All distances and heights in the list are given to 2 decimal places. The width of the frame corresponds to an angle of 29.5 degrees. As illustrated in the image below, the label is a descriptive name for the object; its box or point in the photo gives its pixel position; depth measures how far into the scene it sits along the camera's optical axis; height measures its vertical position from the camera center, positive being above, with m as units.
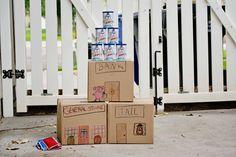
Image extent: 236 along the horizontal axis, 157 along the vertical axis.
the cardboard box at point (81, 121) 4.36 -0.42
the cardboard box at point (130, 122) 4.38 -0.44
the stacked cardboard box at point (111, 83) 4.44 -0.05
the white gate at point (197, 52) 6.12 +0.33
